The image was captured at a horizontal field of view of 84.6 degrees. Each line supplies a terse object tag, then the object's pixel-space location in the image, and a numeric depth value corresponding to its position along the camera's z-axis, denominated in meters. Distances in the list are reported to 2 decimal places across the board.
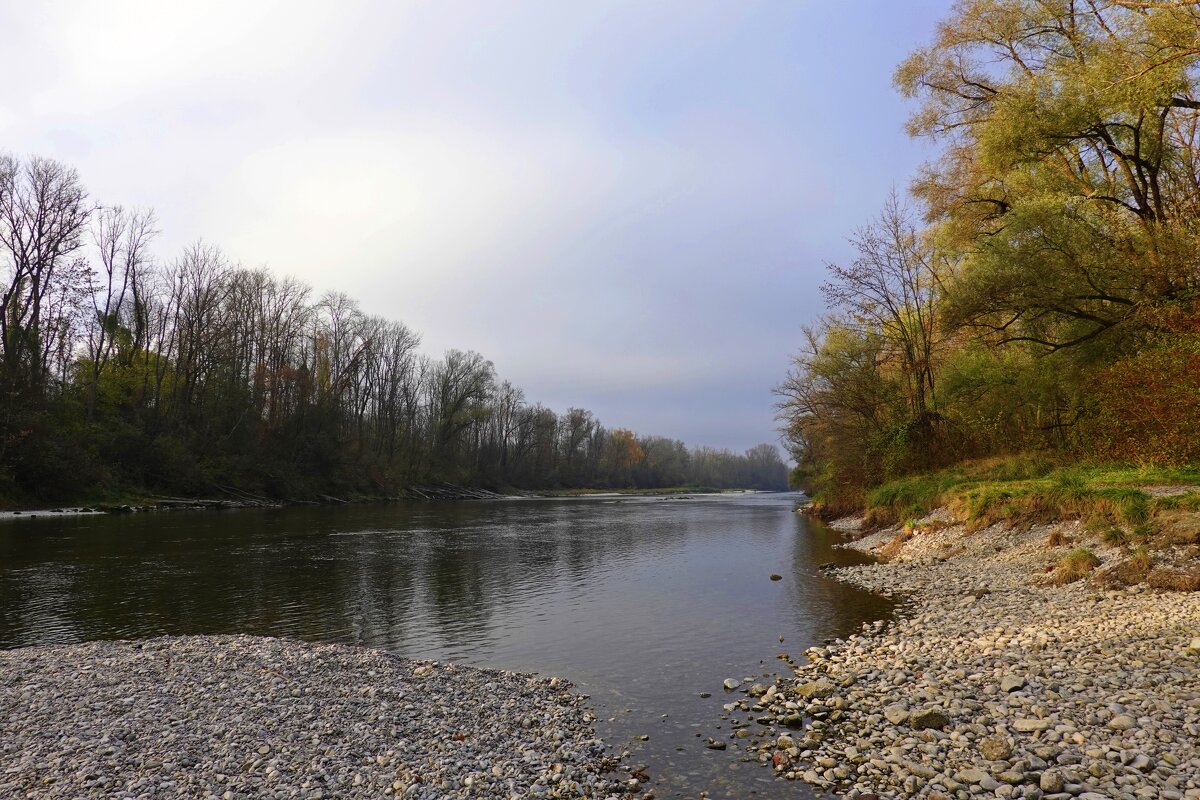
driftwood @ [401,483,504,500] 77.56
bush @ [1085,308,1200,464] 13.66
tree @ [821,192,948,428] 32.38
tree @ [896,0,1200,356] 15.77
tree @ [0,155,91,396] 41.84
